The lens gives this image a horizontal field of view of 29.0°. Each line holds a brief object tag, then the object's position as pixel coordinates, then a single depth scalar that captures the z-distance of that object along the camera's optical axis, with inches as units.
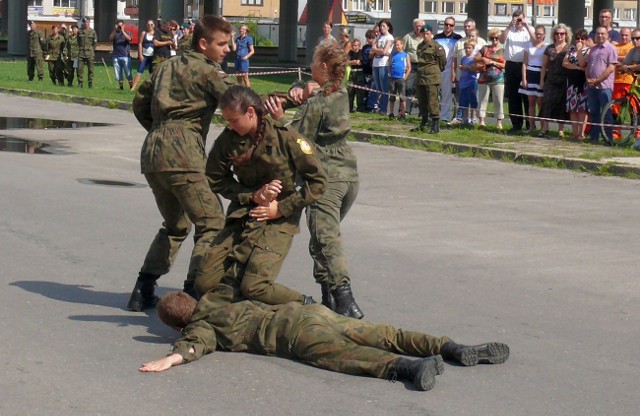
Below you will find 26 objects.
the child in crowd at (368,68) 984.3
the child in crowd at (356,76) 1005.2
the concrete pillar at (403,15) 1573.6
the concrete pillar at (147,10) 2854.3
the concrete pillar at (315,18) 2321.6
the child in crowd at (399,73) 917.8
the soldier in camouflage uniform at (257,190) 274.2
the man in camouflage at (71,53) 1364.2
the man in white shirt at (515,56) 815.1
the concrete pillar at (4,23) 3894.7
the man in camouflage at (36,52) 1453.2
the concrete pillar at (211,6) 2647.6
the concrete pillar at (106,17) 3272.6
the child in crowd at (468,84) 852.6
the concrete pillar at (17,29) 2568.9
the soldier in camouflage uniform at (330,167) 309.4
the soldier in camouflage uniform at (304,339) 255.6
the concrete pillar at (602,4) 2316.7
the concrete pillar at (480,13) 2128.2
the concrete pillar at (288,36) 2662.4
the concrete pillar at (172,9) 2095.2
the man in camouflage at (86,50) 1347.2
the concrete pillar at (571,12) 2140.7
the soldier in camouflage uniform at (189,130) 303.9
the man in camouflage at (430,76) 814.5
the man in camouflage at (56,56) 1406.3
